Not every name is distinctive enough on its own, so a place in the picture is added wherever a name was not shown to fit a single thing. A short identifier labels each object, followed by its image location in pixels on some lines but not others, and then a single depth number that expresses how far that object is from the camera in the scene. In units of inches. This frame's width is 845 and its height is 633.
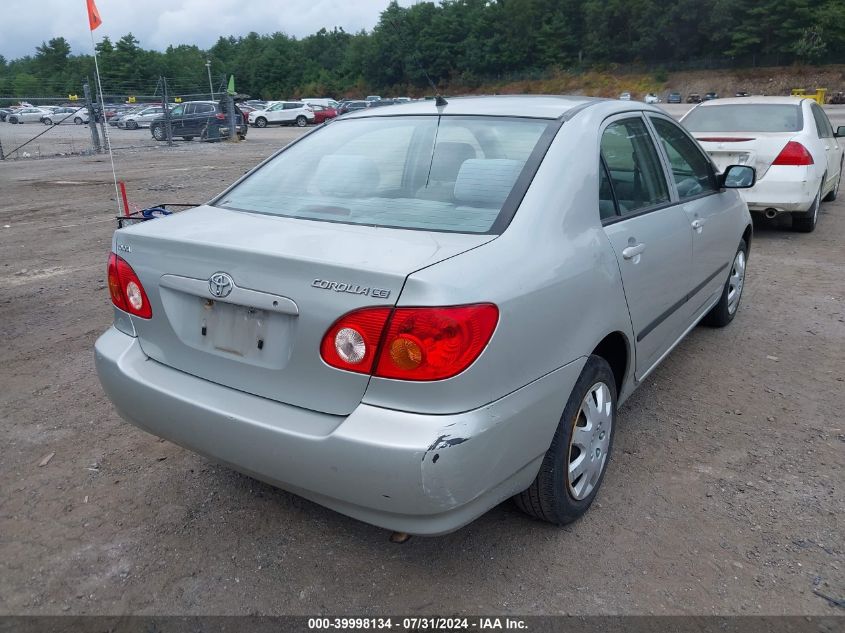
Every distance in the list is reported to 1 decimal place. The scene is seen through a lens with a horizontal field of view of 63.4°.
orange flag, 303.3
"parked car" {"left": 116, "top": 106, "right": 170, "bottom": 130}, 1684.3
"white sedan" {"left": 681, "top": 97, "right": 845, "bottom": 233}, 294.4
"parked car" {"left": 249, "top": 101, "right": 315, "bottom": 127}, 1658.5
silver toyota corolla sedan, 79.5
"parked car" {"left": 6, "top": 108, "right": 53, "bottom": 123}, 1640.0
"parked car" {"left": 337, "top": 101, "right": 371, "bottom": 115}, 1617.4
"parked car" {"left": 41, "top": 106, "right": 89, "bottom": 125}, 1566.2
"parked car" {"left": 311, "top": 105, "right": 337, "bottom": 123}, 1649.1
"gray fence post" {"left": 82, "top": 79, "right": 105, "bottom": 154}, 863.1
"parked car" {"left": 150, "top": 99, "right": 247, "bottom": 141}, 1119.0
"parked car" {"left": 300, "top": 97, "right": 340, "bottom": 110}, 1892.2
